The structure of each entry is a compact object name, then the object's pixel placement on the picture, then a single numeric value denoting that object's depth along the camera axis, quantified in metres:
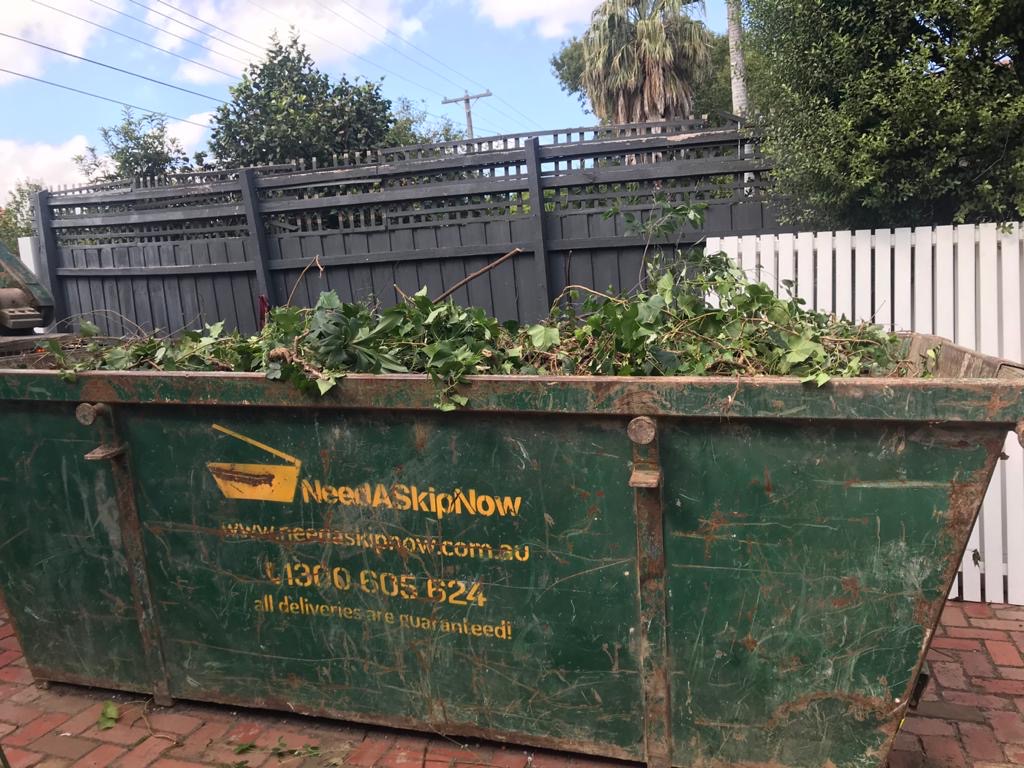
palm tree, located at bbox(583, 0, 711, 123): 19.14
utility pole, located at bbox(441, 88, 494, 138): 37.03
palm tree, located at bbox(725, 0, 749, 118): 13.66
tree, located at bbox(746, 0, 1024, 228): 3.66
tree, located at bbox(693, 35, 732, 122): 21.58
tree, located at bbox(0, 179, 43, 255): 15.43
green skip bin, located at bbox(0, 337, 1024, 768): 2.11
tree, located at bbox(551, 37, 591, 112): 30.09
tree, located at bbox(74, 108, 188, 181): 12.21
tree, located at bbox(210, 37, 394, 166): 10.24
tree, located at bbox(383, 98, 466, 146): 11.95
